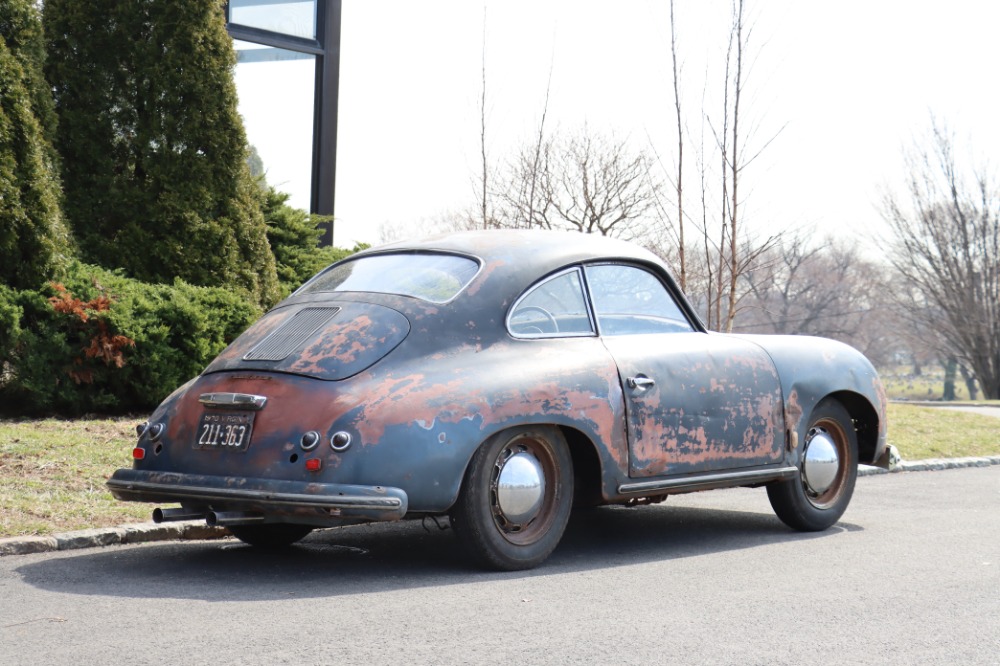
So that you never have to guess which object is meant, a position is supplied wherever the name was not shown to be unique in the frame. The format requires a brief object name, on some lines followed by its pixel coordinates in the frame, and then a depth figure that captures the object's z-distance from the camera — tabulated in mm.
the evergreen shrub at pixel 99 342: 9891
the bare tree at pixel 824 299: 68438
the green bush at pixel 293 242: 14297
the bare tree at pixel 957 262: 39062
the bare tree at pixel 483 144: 16797
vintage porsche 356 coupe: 5543
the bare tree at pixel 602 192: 34000
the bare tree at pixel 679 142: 15281
